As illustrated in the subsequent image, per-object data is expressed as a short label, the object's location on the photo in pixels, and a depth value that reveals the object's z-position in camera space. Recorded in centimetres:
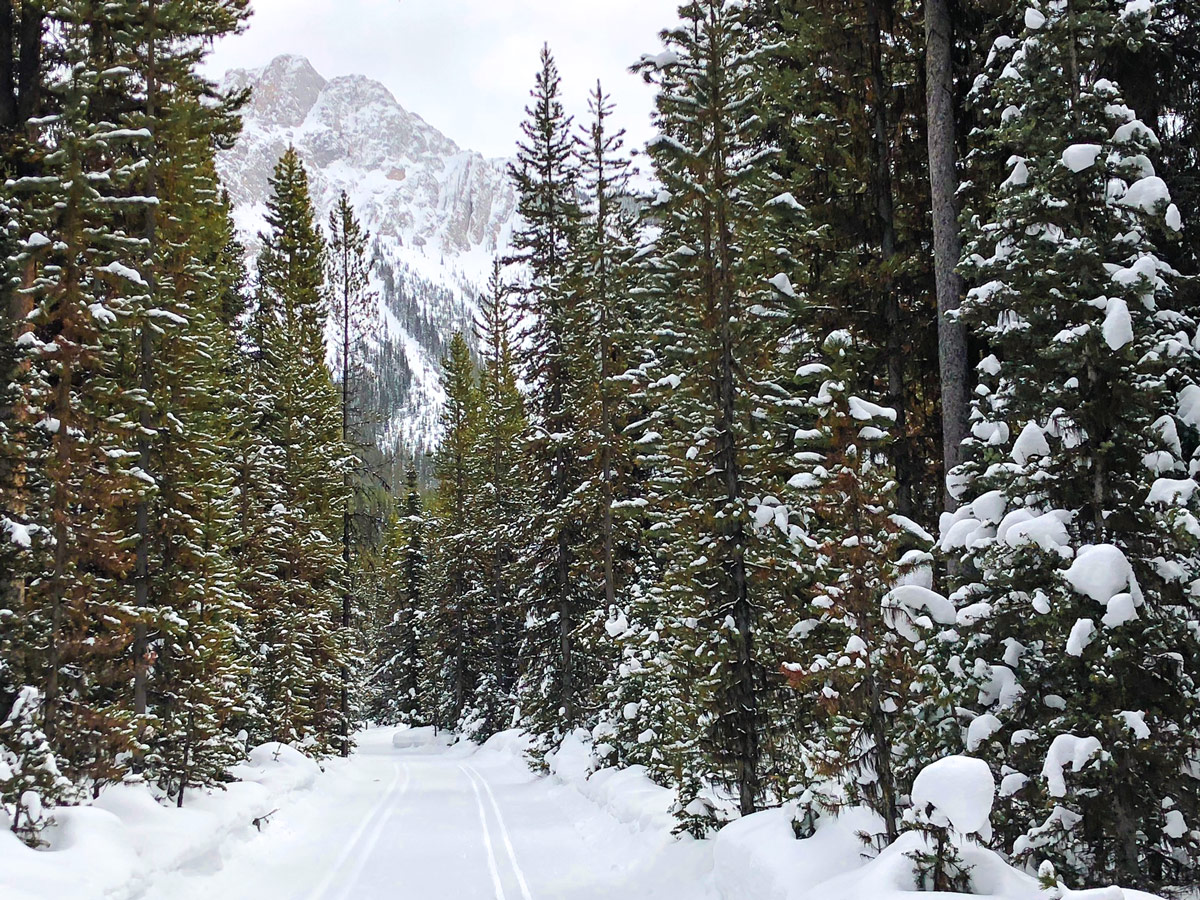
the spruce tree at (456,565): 3984
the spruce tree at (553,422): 2420
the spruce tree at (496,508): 3594
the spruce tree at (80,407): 1089
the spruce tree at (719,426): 1204
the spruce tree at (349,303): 3372
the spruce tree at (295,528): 2277
